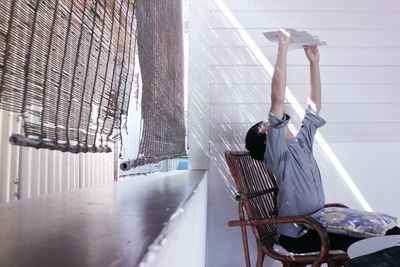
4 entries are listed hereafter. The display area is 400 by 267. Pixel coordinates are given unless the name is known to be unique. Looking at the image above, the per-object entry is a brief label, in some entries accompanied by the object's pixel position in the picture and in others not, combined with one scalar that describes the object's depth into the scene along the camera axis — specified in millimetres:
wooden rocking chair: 1844
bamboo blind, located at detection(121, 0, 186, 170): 1148
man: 1967
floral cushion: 1763
